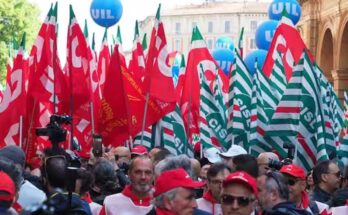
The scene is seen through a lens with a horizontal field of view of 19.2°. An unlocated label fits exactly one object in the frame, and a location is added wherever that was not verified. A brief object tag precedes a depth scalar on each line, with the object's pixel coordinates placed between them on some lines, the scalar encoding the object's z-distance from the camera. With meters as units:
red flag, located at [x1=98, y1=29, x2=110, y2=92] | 20.83
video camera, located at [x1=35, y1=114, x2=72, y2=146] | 8.98
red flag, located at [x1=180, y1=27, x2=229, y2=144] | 17.31
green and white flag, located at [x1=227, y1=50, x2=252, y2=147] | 14.90
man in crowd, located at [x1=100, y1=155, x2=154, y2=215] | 7.96
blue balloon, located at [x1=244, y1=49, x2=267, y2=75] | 23.98
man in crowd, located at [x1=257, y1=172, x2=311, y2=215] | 6.86
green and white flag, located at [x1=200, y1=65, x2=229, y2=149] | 15.20
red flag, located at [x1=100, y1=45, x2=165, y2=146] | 14.67
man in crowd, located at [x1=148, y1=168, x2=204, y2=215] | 6.36
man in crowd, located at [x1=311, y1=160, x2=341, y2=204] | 9.33
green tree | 50.35
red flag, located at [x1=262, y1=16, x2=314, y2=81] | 15.25
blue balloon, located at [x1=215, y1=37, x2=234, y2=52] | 34.81
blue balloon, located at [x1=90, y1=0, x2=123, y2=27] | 20.72
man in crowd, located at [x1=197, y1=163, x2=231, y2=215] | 8.11
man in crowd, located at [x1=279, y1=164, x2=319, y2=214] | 8.12
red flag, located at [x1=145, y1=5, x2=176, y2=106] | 15.23
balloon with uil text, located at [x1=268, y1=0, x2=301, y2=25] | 23.79
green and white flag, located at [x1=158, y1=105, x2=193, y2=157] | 14.45
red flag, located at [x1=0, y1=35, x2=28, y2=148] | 13.37
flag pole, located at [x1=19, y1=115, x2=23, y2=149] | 13.17
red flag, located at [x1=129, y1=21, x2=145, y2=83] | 18.56
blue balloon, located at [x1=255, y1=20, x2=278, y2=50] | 24.39
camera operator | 6.63
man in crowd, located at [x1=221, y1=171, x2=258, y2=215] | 6.13
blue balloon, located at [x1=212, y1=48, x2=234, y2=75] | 27.12
